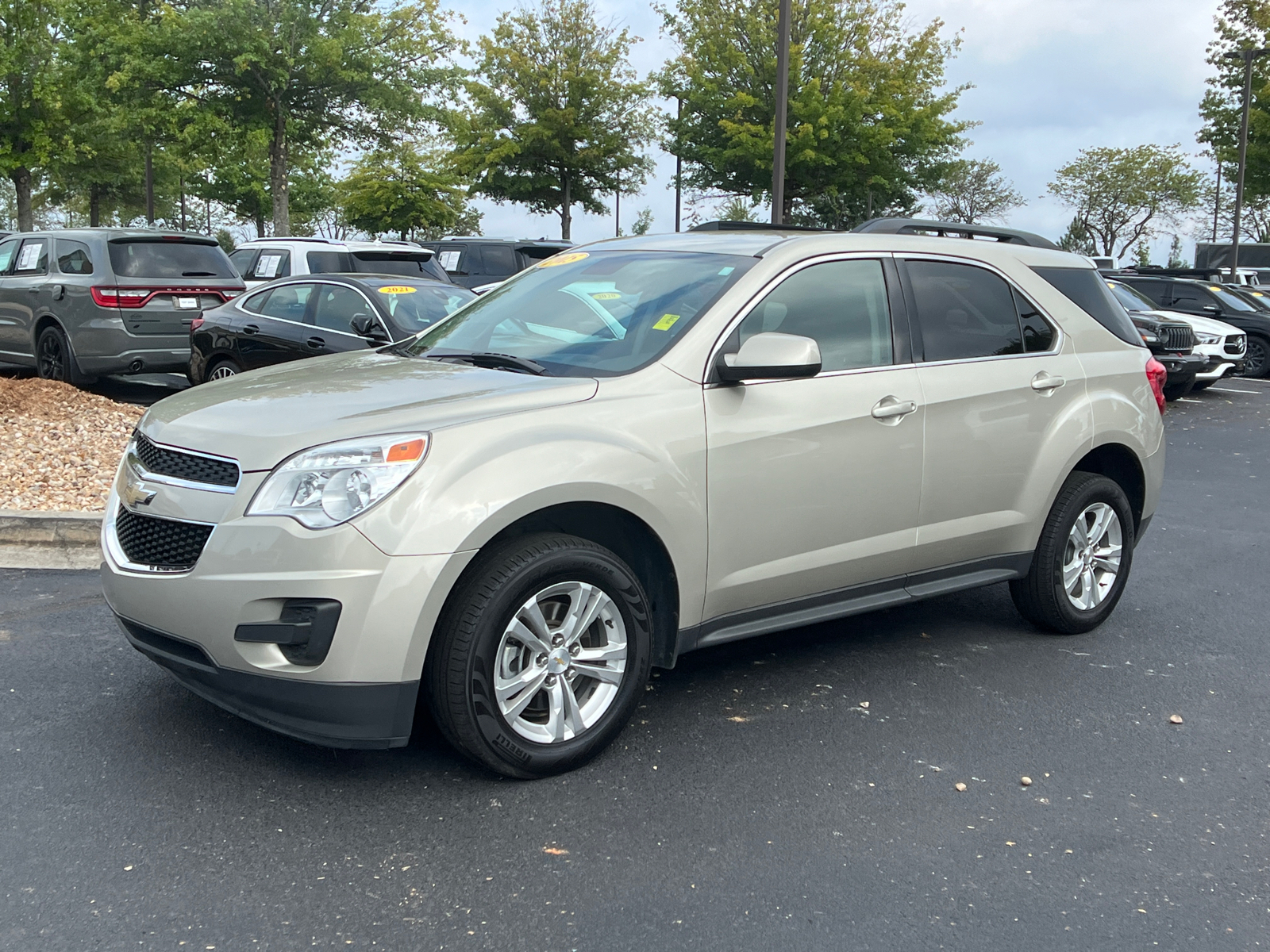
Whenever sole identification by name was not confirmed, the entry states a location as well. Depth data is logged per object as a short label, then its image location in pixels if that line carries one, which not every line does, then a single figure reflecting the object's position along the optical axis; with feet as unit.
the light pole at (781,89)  56.08
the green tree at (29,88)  99.45
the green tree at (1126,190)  196.65
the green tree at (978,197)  195.62
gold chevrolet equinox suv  11.45
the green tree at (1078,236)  205.87
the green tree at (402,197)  131.64
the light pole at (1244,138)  102.95
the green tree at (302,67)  78.59
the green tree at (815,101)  102.32
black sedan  33.63
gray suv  38.83
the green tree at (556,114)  112.47
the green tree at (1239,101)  119.34
